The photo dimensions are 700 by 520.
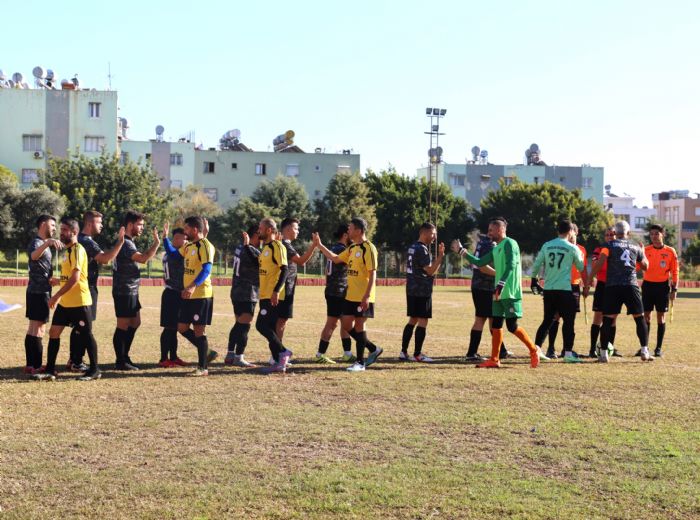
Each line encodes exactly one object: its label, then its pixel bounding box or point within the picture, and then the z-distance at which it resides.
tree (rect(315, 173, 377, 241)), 70.38
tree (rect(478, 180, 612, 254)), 72.56
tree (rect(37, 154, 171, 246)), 58.00
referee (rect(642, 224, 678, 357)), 14.72
